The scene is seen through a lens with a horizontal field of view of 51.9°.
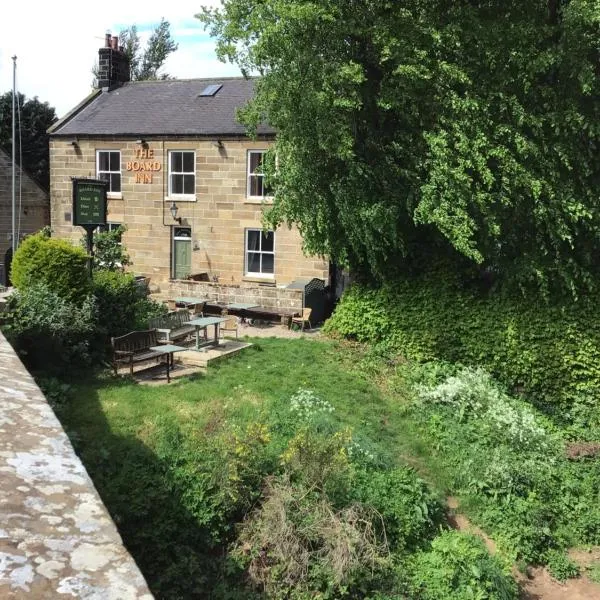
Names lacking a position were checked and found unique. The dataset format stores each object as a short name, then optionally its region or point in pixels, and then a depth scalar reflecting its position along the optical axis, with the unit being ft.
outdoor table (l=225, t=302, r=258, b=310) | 54.39
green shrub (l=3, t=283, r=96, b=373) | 34.09
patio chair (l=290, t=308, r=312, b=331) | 56.39
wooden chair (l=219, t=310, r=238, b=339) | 52.30
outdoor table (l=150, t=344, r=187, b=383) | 37.43
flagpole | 87.40
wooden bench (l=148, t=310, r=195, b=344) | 42.39
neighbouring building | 101.40
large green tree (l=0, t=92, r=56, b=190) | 119.65
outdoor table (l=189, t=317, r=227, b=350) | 43.11
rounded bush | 38.50
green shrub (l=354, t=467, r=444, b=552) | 25.35
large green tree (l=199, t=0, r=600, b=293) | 39.73
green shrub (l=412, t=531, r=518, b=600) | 23.62
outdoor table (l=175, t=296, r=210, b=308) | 54.37
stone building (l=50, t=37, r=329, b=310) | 69.26
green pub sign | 43.16
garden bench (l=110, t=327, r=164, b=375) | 37.14
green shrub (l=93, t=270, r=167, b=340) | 40.70
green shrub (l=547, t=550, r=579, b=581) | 27.78
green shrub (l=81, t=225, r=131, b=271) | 52.85
